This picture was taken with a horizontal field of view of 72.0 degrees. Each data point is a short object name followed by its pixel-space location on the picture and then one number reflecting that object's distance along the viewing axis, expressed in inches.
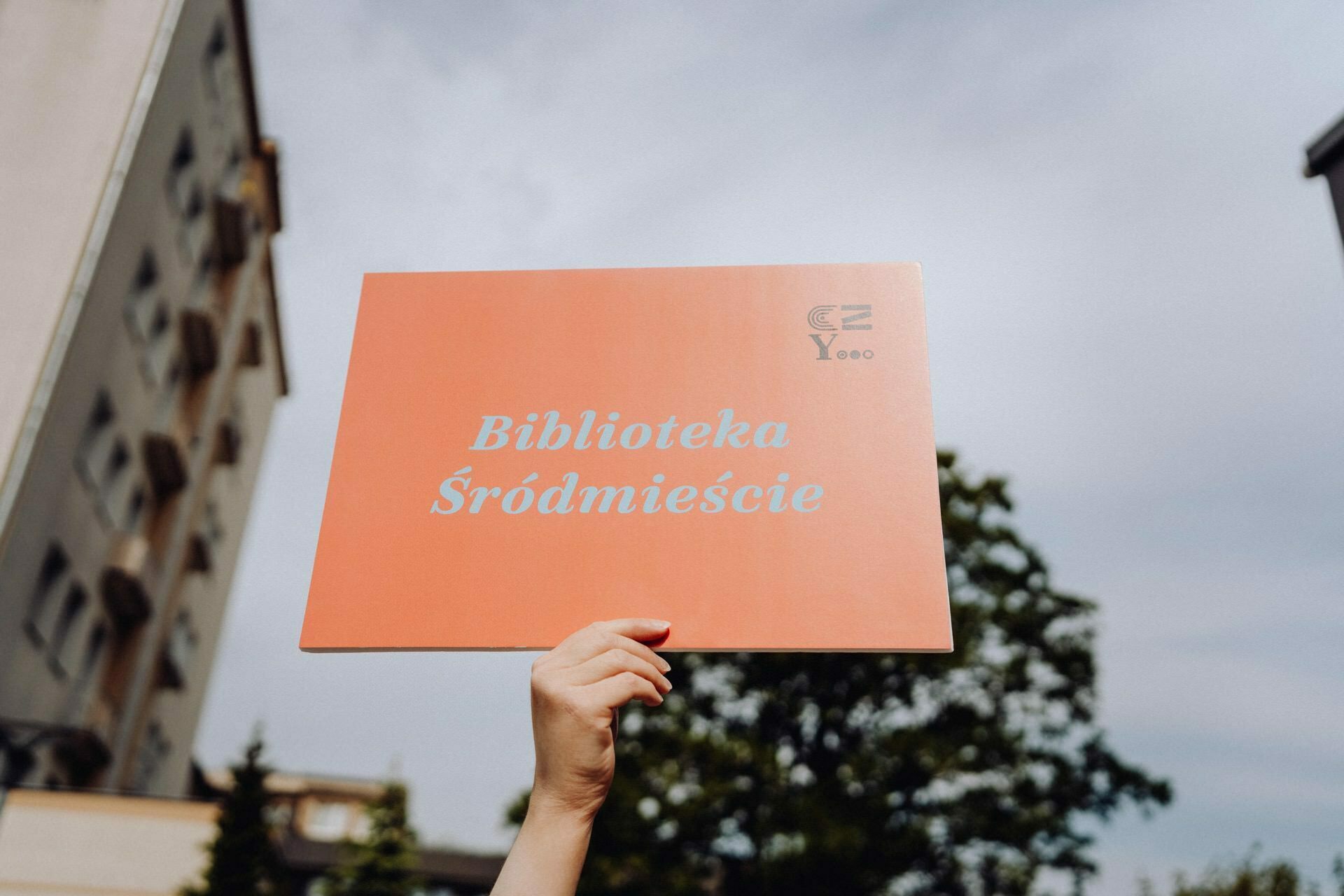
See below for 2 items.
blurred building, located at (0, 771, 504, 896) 622.8
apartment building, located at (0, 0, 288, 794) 164.4
